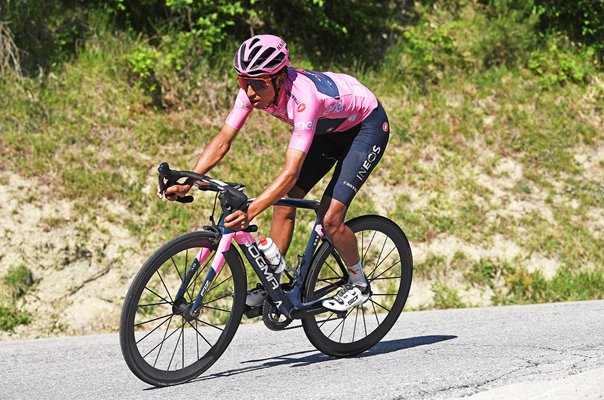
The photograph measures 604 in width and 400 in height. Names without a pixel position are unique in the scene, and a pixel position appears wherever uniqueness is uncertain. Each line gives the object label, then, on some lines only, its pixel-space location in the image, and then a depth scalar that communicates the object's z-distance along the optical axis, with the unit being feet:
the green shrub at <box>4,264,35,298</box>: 58.08
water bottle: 37.76
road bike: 35.04
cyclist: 35.55
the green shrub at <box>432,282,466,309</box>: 64.39
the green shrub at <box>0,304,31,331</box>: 55.98
